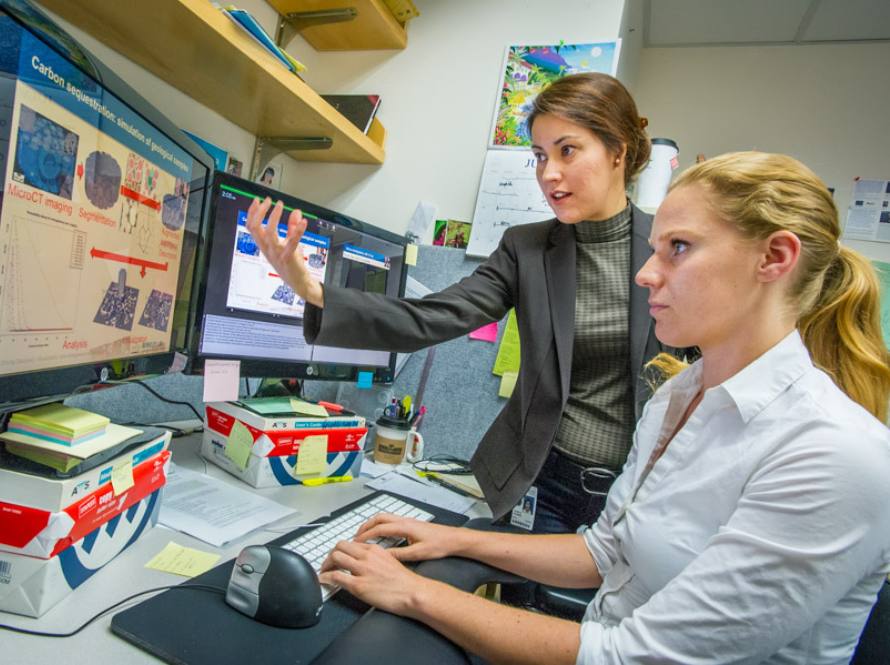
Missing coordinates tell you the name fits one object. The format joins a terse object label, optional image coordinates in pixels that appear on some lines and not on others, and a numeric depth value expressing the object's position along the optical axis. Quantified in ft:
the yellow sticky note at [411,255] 4.41
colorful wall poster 4.51
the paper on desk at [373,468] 3.54
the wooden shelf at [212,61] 2.83
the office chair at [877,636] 1.66
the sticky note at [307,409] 3.19
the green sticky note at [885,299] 5.03
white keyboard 2.10
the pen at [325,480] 3.08
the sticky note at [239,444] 2.89
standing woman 3.15
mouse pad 1.48
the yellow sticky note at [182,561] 1.90
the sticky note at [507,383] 4.32
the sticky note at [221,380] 2.90
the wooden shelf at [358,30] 4.61
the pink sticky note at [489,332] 4.42
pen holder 3.84
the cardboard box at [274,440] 2.87
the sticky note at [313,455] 3.04
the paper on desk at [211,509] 2.23
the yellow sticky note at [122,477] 1.81
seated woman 1.45
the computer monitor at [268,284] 2.93
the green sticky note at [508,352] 4.34
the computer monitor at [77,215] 1.48
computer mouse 1.65
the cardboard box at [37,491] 1.52
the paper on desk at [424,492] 3.18
